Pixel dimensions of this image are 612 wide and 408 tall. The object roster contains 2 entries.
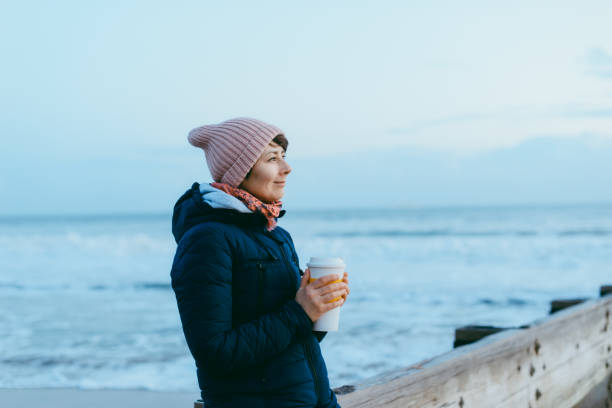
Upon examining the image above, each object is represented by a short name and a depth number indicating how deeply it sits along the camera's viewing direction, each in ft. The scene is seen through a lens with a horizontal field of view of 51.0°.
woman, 5.06
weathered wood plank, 7.85
